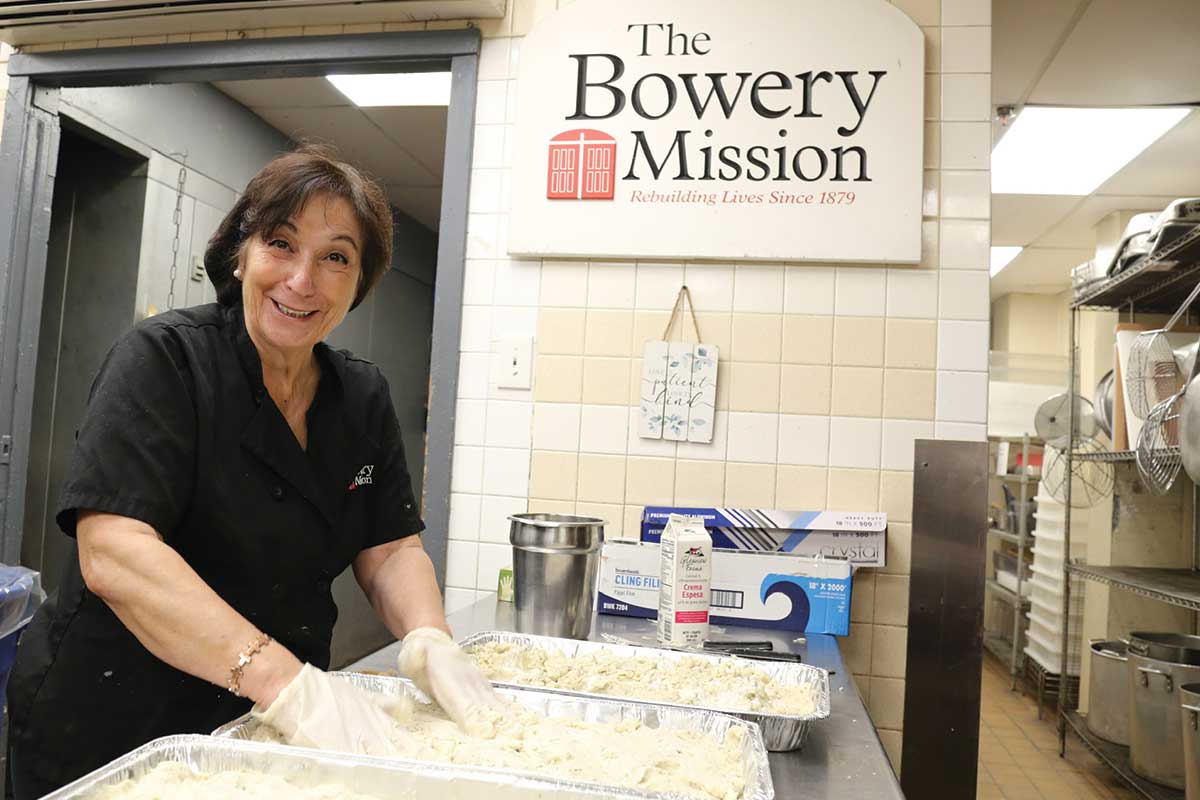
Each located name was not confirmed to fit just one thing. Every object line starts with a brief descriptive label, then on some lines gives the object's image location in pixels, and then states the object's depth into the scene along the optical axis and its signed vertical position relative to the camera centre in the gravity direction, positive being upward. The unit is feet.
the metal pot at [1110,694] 12.00 -2.97
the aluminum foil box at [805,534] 6.96 -0.54
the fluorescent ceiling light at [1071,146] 13.16 +5.65
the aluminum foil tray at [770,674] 3.76 -1.12
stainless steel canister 5.67 -0.82
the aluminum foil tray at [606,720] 2.72 -1.11
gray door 11.76 +1.84
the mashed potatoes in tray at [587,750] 3.13 -1.17
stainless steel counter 3.45 -1.28
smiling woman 3.71 -0.43
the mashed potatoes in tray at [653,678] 4.05 -1.14
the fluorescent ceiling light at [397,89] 12.05 +5.15
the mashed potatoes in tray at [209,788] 2.78 -1.18
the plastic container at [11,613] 4.94 -1.13
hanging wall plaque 7.45 +0.60
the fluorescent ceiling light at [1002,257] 21.39 +5.71
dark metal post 6.79 -1.06
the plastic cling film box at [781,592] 6.33 -0.93
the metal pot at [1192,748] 8.21 -2.51
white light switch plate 7.80 +0.79
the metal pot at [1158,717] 10.18 -2.78
